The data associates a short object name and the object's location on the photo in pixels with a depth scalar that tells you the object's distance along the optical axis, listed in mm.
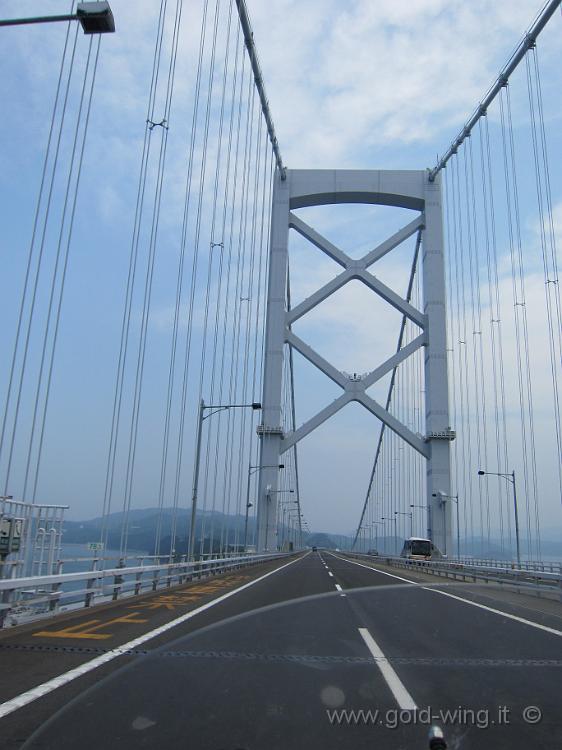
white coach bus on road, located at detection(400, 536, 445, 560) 49741
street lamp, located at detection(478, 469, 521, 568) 40569
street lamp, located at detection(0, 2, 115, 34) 8906
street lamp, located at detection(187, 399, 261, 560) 24125
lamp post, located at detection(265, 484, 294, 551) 45188
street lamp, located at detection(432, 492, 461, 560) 42906
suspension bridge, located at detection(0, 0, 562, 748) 4645
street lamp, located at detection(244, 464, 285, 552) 42731
